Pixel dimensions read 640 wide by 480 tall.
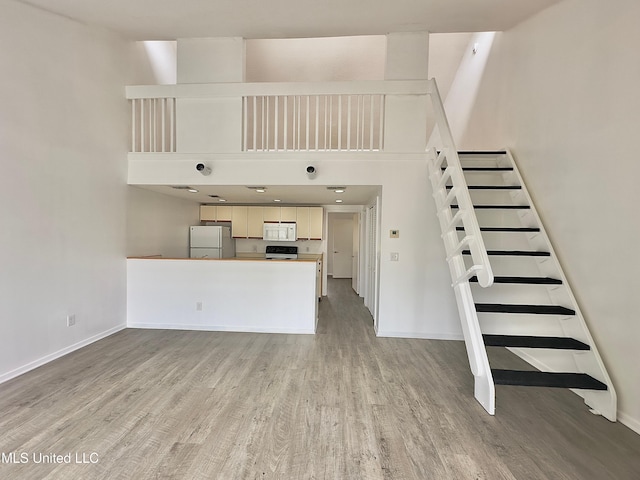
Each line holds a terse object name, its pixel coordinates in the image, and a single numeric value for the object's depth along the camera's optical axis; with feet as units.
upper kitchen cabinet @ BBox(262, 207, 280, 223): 21.85
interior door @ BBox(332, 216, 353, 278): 31.48
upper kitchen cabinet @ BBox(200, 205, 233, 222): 21.71
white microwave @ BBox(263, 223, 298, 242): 21.66
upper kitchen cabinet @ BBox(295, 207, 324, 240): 21.76
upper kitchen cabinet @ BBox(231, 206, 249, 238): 22.02
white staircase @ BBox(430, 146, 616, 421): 7.45
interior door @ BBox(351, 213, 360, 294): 23.35
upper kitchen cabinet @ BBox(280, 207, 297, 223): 21.77
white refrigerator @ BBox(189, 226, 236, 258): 19.88
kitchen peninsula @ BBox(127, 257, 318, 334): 13.29
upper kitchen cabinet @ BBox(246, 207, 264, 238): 21.95
